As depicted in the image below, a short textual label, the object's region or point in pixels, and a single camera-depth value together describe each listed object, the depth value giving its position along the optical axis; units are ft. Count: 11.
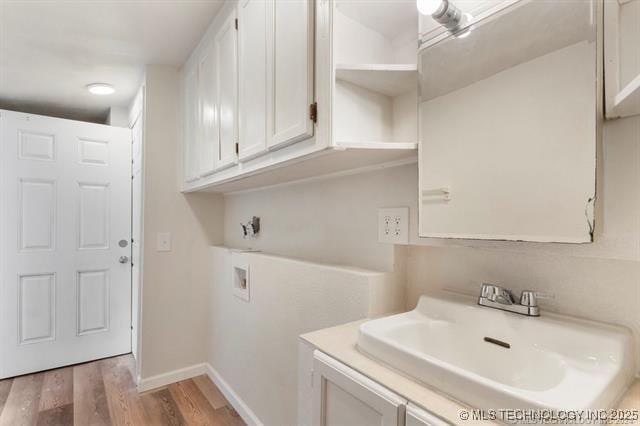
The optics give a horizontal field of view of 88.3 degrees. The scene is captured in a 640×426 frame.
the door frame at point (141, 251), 7.29
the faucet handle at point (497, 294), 2.85
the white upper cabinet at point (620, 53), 2.21
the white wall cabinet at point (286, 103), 3.32
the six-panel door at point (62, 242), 8.04
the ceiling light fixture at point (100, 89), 8.28
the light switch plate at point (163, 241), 7.44
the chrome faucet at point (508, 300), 2.71
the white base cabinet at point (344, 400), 2.08
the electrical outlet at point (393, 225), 3.68
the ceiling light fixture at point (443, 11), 2.60
